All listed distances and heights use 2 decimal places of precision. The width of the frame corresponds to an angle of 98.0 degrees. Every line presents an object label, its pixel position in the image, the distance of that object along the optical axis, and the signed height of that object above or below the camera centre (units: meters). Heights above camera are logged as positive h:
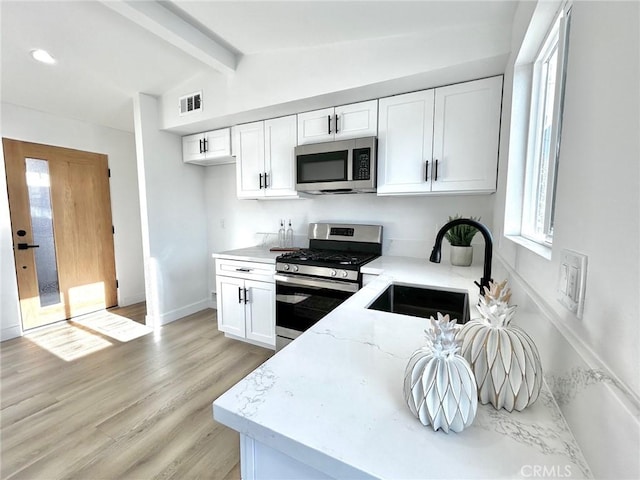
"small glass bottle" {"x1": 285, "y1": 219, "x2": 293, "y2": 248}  3.03 -0.27
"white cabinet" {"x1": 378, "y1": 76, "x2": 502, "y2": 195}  1.83 +0.51
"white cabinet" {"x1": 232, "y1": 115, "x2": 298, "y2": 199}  2.55 +0.52
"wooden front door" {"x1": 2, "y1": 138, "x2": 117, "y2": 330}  2.88 -0.21
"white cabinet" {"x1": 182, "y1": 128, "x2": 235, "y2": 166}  2.94 +0.71
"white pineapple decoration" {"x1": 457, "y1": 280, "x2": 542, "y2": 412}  0.52 -0.28
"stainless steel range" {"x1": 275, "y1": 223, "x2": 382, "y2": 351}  2.10 -0.48
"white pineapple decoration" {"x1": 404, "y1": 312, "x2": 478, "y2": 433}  0.47 -0.30
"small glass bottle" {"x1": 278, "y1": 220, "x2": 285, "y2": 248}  3.04 -0.27
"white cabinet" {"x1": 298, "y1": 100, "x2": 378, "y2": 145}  2.18 +0.73
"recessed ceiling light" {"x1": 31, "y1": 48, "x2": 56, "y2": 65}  2.25 +1.28
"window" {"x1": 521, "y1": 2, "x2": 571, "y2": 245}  0.87 +0.29
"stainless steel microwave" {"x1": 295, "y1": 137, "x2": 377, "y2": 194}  2.14 +0.37
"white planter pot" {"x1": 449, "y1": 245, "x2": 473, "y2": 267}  2.08 -0.33
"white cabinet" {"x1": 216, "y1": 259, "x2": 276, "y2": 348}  2.54 -0.86
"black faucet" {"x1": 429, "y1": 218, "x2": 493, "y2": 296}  1.10 -0.14
